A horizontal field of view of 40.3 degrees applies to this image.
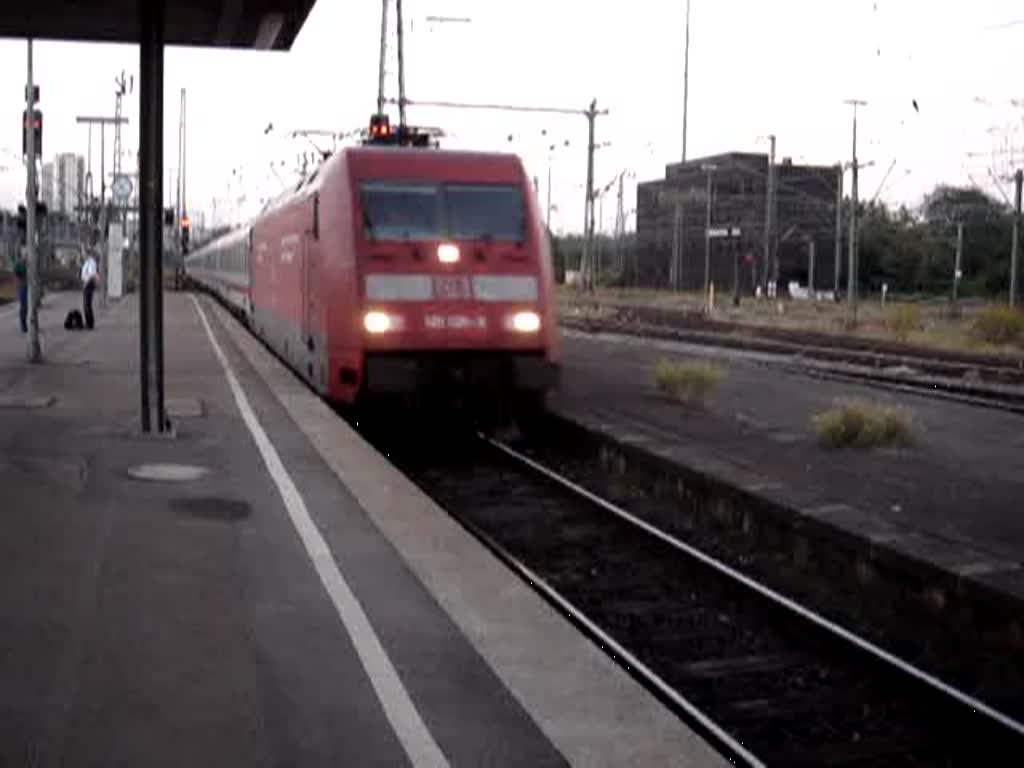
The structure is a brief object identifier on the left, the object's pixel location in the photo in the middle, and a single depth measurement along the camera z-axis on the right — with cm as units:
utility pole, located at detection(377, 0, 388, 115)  3564
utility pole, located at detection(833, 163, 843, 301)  5058
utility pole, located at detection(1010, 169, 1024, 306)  4656
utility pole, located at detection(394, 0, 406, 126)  3309
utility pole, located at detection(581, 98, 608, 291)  4266
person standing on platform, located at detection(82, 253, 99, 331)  2798
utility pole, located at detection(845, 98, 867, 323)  4159
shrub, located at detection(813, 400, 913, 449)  1327
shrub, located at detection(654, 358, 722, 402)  1744
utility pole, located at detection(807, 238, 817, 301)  7344
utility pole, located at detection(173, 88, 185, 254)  7075
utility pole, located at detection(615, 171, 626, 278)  7821
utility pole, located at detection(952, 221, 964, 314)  5679
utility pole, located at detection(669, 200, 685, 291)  7338
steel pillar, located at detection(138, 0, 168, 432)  1225
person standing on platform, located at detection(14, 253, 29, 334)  2483
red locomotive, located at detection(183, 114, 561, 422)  1362
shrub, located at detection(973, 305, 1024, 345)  3303
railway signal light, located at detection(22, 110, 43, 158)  1897
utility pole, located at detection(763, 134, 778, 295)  5700
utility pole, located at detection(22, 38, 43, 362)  1878
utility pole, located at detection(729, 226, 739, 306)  5485
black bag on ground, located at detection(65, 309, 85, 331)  2908
